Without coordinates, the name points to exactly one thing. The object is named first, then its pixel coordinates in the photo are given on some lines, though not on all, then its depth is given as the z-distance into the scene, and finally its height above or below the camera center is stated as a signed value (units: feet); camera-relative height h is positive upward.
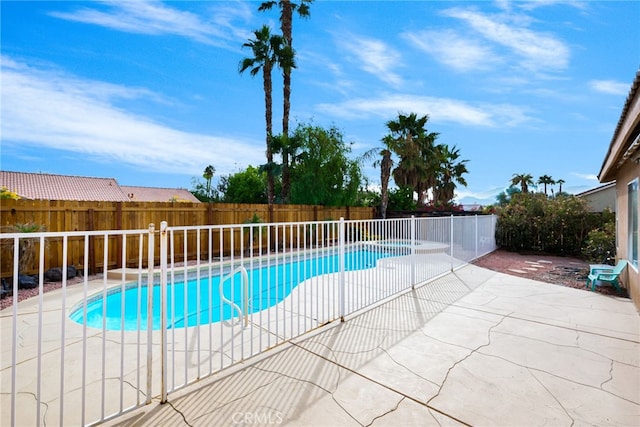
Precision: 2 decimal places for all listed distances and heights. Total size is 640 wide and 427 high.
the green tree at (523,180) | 143.02 +13.69
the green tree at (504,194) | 187.40 +9.61
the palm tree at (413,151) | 67.28 +12.80
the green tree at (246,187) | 87.30 +6.28
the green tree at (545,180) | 152.60 +14.62
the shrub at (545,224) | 35.17 -1.65
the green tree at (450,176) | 95.50 +10.54
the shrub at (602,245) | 25.64 -2.91
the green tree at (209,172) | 139.13 +16.30
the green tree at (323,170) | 48.98 +6.24
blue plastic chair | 18.79 -3.99
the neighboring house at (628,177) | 11.62 +2.04
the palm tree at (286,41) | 49.98 +27.96
